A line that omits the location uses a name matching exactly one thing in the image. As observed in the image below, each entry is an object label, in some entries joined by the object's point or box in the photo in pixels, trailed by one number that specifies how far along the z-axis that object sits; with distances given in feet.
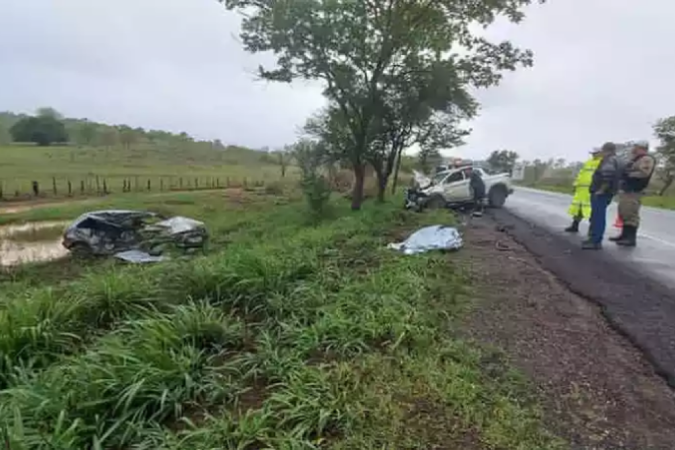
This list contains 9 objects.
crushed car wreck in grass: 40.63
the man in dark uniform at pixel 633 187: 25.39
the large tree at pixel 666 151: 96.09
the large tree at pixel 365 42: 46.39
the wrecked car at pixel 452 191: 55.06
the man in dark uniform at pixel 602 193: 25.91
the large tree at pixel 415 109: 55.07
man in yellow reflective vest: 28.63
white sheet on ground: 24.88
